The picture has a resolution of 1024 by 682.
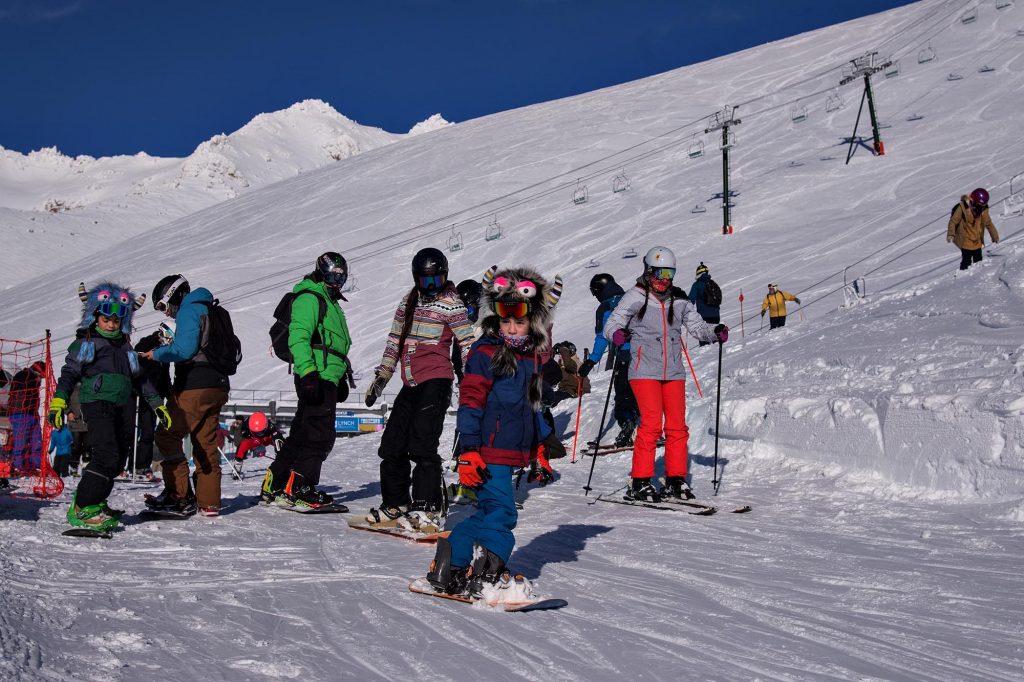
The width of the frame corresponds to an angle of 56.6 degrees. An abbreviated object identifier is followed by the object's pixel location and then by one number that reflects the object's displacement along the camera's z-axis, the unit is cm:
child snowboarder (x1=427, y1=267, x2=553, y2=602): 463
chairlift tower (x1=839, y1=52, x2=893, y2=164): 3814
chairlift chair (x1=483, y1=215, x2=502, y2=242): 4084
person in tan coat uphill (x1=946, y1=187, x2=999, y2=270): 1437
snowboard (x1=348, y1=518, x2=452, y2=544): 622
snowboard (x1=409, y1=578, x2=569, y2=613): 450
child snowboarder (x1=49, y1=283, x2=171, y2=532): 630
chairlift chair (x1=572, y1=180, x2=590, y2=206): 4338
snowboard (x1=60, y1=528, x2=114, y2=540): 610
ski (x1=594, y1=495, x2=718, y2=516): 753
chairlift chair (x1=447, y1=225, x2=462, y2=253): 4091
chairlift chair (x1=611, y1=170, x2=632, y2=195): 4406
